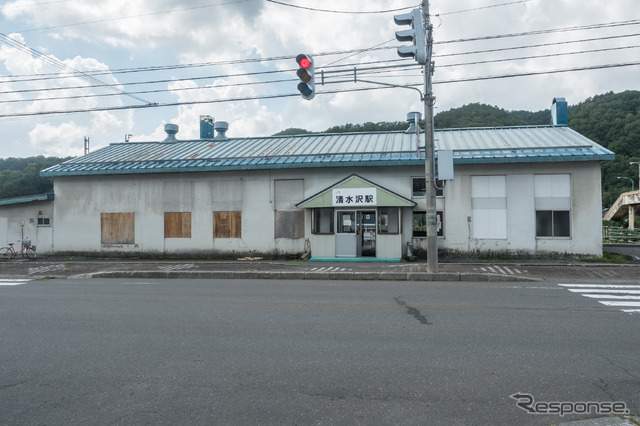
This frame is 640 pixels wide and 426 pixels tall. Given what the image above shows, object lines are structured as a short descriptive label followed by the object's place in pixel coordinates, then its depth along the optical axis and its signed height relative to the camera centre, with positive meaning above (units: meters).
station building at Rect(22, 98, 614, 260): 17.78 +1.21
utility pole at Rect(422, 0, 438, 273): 13.28 +1.74
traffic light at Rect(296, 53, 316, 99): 11.20 +3.97
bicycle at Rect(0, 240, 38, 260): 20.88 -1.21
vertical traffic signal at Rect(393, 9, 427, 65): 11.84 +5.28
